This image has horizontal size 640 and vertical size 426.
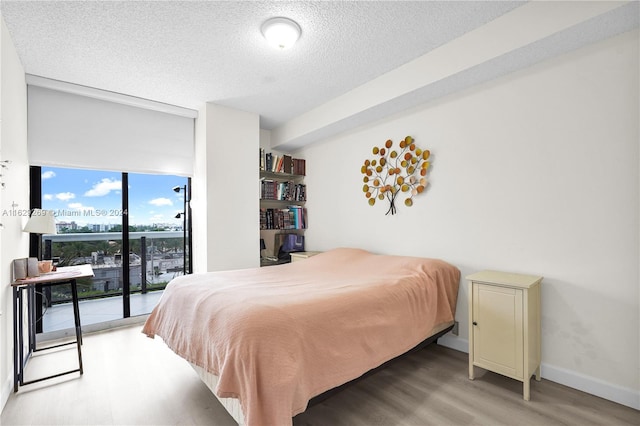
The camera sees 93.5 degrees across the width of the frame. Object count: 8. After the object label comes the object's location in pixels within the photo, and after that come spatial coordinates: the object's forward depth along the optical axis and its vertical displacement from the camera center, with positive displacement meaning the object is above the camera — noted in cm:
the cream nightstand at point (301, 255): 377 -53
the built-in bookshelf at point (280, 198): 407 +21
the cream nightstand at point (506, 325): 194 -77
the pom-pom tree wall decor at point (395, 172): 295 +42
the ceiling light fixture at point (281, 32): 206 +129
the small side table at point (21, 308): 212 -69
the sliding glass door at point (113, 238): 317 -26
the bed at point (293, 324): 136 -64
